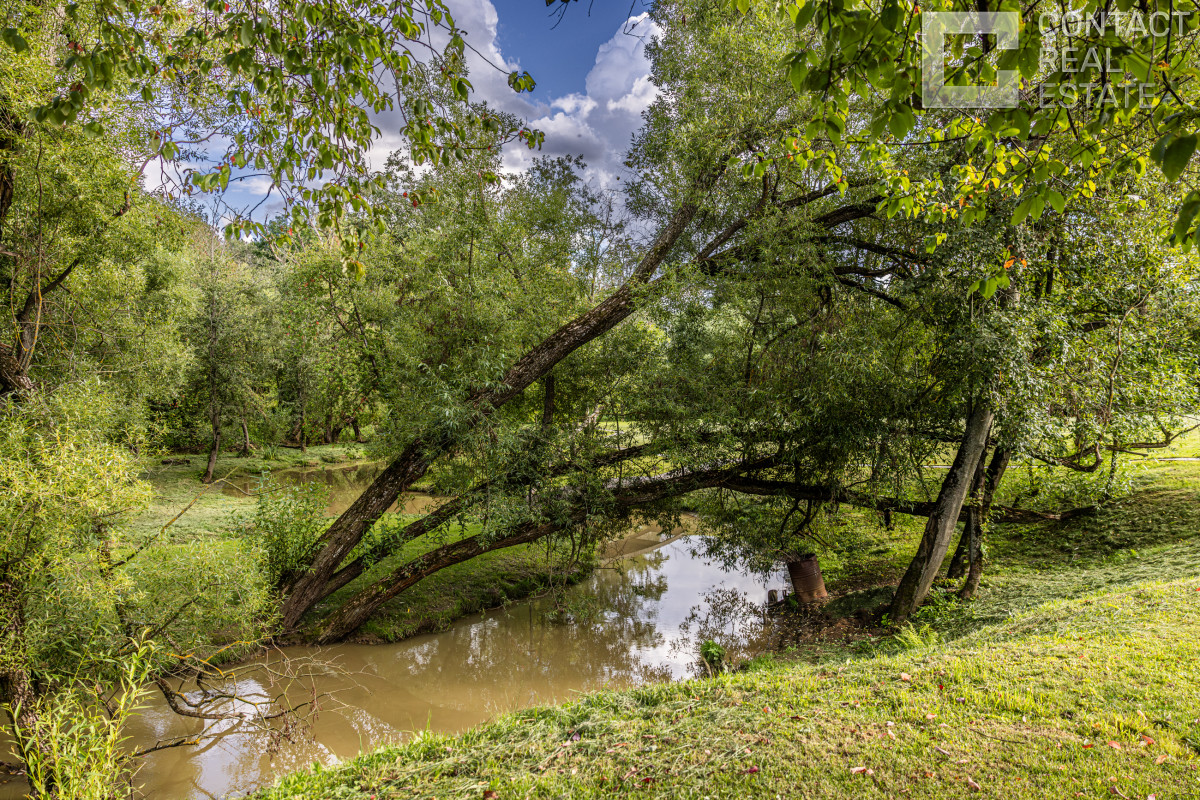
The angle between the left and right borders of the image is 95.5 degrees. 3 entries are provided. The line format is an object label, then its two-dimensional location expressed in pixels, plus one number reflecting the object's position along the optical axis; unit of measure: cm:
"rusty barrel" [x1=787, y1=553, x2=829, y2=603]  841
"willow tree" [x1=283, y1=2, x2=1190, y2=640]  637
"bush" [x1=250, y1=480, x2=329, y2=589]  780
